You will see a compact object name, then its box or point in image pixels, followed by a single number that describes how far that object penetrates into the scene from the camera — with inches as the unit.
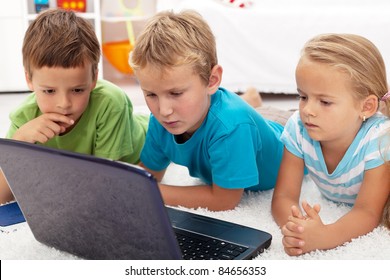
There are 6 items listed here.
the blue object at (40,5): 158.7
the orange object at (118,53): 168.6
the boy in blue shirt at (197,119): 85.1
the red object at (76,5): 160.6
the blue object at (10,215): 88.6
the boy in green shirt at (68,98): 89.1
